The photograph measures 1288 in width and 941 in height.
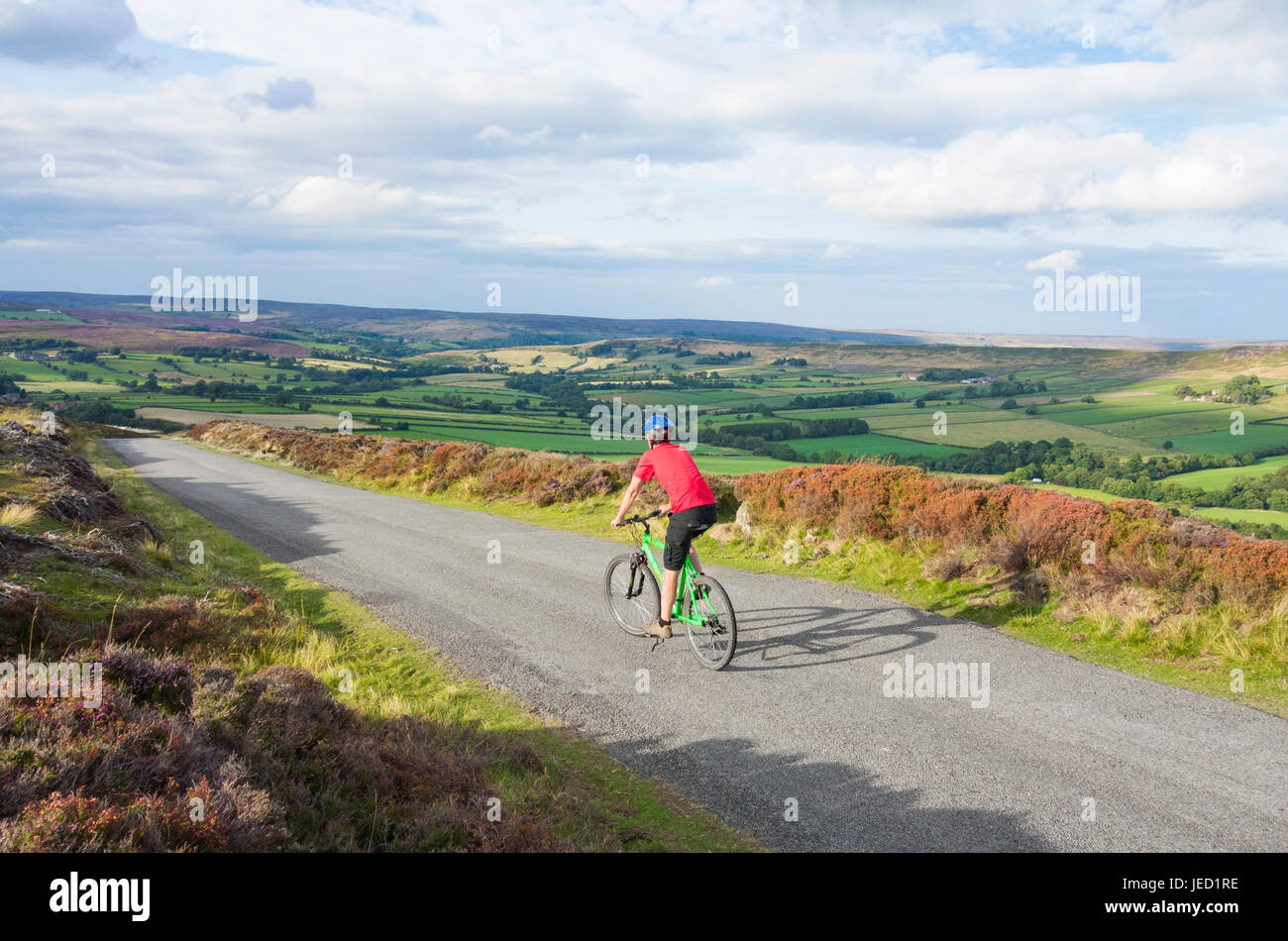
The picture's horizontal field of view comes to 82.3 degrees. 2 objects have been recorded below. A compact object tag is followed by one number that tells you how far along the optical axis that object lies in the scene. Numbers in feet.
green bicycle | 26.45
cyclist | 26.48
